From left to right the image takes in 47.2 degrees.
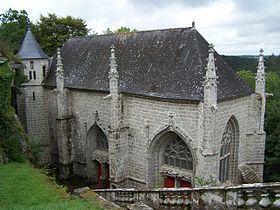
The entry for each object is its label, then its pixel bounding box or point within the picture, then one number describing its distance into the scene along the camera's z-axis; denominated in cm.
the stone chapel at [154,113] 1605
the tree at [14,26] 2881
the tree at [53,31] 3325
